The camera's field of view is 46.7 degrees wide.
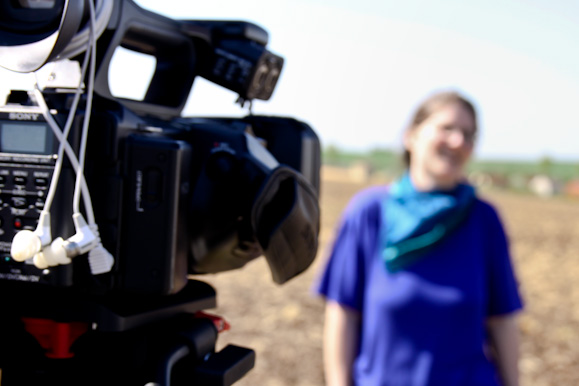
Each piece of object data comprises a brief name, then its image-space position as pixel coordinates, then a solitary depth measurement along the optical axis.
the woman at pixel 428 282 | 2.32
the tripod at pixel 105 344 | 1.49
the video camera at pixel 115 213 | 1.39
